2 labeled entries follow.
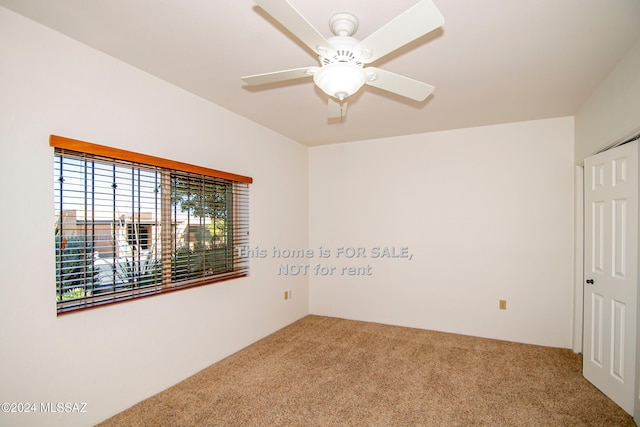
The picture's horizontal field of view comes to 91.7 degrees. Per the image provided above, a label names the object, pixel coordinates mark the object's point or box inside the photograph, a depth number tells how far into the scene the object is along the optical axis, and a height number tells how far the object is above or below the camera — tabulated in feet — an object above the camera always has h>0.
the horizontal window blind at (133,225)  6.52 -0.35
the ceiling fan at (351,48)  4.05 +2.53
